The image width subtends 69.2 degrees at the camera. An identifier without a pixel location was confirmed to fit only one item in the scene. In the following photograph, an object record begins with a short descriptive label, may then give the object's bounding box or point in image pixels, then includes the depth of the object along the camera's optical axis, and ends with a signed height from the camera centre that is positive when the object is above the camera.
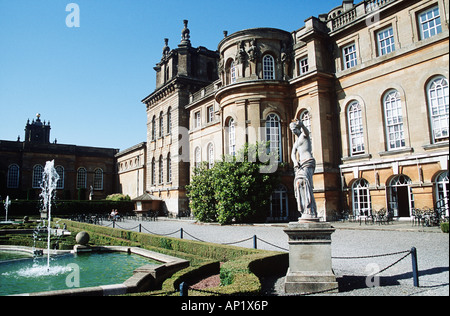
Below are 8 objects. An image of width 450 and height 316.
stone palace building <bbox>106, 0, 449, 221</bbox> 17.33 +6.33
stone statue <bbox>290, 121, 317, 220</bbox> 7.14 +0.59
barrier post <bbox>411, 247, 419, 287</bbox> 6.02 -1.37
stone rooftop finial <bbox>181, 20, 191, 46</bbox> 38.47 +19.70
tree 20.92 +0.70
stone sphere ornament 13.72 -1.43
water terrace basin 7.20 -1.98
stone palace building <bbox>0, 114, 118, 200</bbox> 48.75 +5.81
